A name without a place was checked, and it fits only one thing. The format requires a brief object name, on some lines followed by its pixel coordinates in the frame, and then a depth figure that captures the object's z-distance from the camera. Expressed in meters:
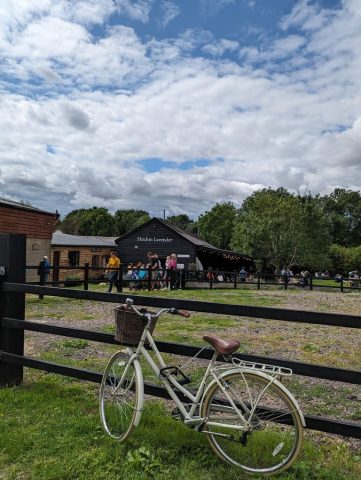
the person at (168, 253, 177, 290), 20.16
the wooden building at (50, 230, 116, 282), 32.97
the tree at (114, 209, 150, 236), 104.31
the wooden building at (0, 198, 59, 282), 23.36
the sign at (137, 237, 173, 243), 42.87
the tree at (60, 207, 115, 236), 95.56
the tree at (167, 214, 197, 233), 117.69
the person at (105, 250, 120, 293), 16.11
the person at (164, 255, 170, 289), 19.78
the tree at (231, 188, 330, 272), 43.03
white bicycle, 2.88
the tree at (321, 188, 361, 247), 75.62
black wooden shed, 41.50
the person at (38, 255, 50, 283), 13.09
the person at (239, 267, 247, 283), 26.54
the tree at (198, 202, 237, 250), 72.75
